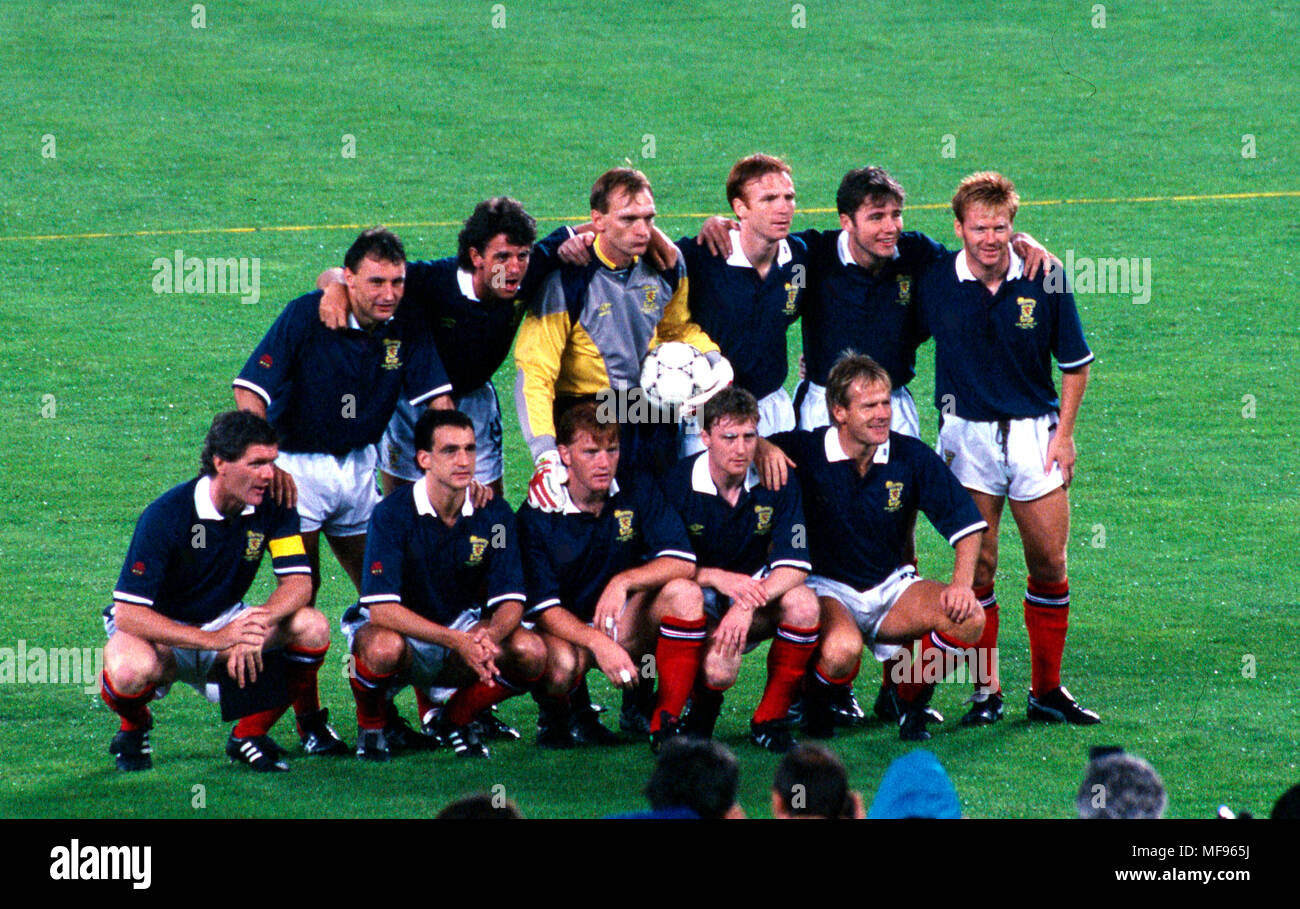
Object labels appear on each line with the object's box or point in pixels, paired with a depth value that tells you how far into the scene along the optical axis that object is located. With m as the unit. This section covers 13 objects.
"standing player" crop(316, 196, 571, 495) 13.66
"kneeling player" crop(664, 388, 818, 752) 13.40
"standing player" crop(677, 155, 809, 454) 14.28
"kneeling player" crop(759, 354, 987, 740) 13.58
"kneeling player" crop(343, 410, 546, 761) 12.99
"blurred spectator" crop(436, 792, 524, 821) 7.64
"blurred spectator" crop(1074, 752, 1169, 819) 7.89
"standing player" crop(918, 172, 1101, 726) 13.99
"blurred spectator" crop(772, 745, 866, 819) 8.27
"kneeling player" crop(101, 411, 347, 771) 12.66
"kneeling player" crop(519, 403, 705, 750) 13.30
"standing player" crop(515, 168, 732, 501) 13.70
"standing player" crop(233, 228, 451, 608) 13.61
